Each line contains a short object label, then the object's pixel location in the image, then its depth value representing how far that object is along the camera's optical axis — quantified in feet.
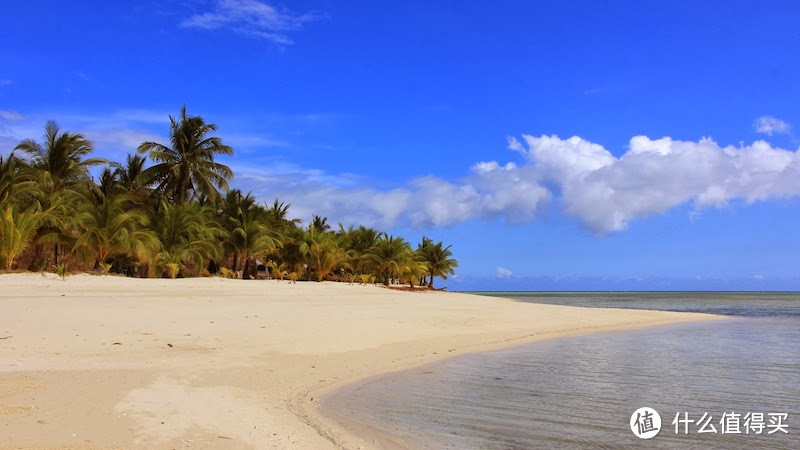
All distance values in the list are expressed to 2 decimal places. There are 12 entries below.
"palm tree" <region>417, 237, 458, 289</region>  185.16
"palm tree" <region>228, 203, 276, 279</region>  117.39
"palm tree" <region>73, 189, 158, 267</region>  84.69
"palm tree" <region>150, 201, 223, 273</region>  97.35
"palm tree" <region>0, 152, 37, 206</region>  80.89
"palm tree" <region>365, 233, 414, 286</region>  146.00
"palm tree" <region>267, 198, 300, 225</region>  145.38
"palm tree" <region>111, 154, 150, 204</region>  131.84
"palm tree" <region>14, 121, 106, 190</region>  114.01
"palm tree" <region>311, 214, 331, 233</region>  190.57
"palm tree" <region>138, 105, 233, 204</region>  128.47
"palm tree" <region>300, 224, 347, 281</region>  126.82
